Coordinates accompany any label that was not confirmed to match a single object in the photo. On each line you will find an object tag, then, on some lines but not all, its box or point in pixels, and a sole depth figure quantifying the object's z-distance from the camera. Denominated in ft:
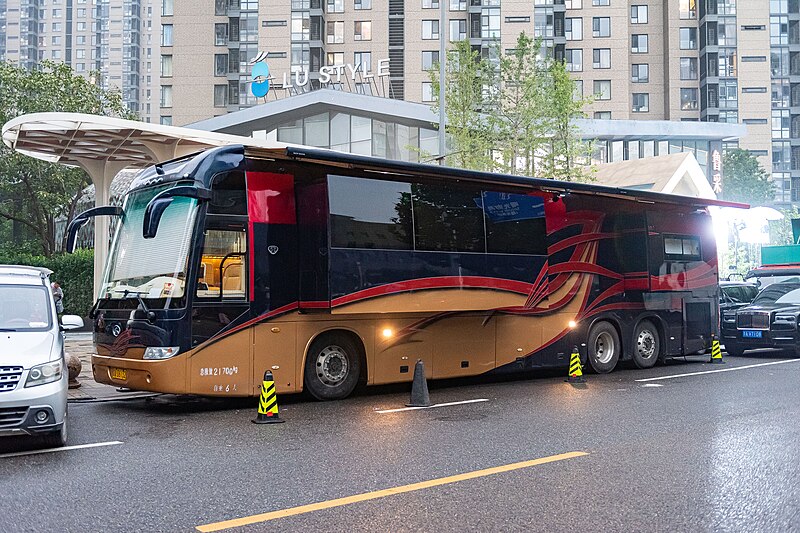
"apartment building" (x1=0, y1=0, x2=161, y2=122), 491.72
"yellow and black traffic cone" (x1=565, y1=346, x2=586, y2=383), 47.62
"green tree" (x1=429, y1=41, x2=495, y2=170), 100.78
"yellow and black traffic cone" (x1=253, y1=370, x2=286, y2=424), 32.76
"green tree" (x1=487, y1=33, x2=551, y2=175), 101.65
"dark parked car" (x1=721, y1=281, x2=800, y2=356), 63.26
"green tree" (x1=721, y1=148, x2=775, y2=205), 243.60
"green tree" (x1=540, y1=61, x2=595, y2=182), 102.12
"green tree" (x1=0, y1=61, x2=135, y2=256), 125.29
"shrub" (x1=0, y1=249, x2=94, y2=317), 94.84
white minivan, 25.86
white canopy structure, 60.80
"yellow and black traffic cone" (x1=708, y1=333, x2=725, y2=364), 58.90
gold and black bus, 35.22
